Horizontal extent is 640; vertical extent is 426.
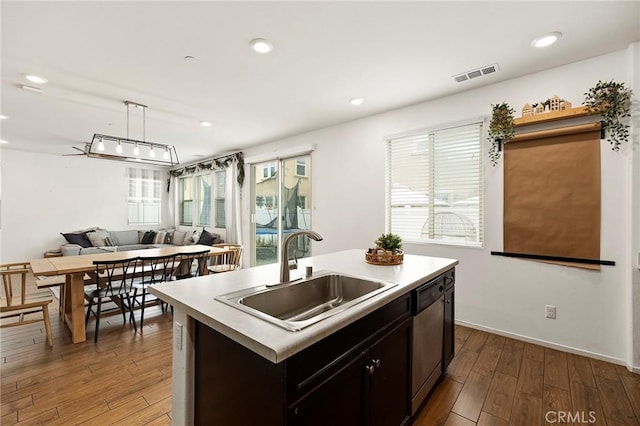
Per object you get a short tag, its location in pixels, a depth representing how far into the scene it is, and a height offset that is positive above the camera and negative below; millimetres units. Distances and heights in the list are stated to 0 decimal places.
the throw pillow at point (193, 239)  6554 -625
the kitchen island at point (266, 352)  938 -563
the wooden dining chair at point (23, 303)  2529 -863
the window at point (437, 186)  3178 +343
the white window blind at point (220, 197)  6668 +366
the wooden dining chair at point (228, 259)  4168 -805
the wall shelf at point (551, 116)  2484 +911
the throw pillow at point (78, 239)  6121 -603
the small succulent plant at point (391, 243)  2252 -239
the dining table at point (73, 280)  2736 -701
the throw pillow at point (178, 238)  7005 -644
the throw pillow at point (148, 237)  7201 -642
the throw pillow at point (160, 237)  7203 -645
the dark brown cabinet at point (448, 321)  2166 -844
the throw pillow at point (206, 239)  6293 -596
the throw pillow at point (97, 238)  6316 -591
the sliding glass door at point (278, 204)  5051 +166
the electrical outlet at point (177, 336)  1344 -599
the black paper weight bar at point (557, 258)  2441 -414
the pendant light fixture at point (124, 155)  3355 +758
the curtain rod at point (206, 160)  6285 +1305
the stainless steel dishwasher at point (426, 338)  1720 -831
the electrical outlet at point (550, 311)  2672 -929
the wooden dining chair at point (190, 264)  3666 -715
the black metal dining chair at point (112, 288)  2943 -858
